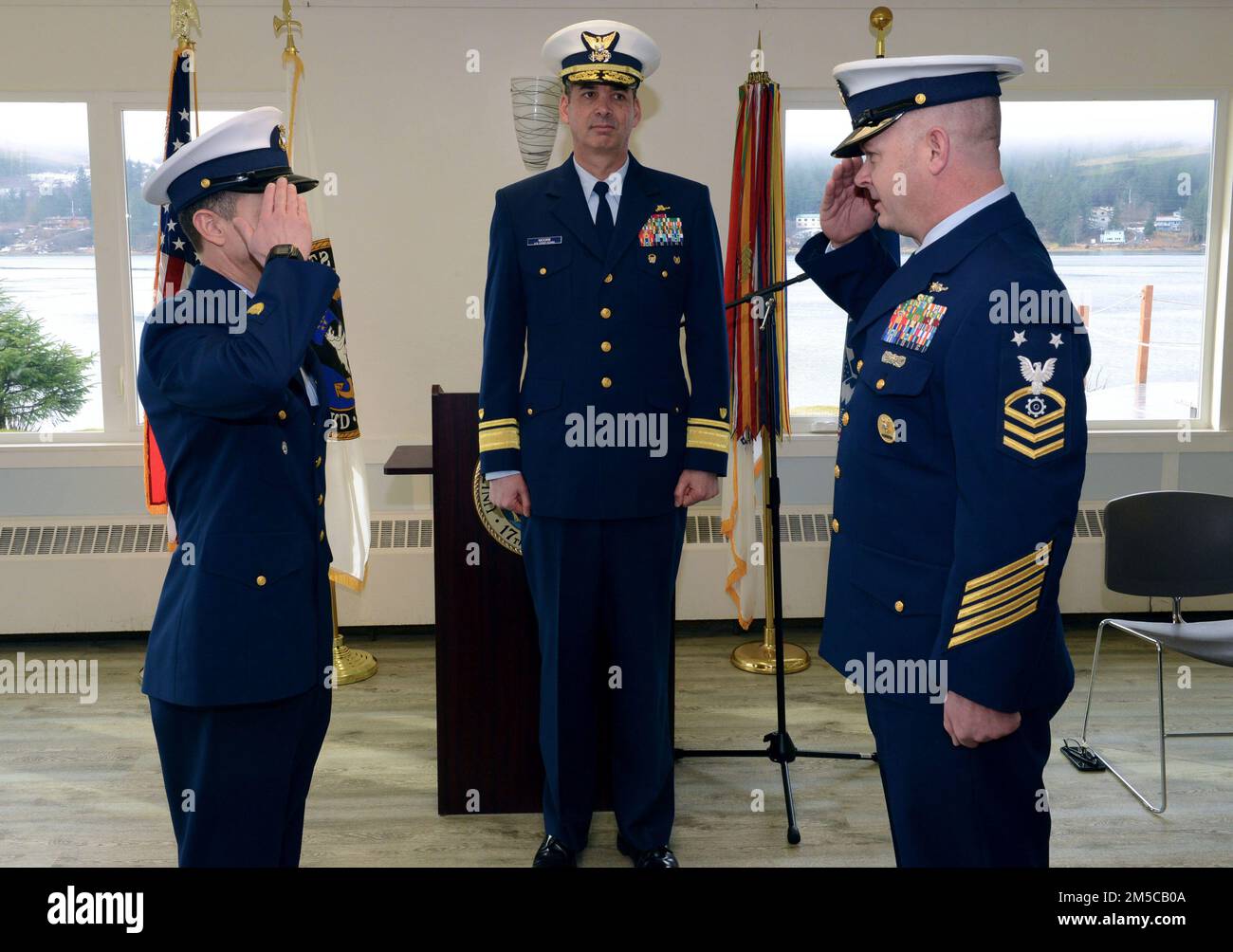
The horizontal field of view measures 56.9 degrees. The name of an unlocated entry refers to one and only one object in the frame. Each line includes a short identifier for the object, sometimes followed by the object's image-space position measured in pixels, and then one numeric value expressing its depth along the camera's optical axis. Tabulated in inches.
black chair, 140.0
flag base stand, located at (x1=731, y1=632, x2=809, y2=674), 179.8
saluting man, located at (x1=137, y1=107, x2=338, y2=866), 69.9
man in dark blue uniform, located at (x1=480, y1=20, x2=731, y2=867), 108.8
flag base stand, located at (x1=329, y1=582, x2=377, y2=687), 177.2
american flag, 145.5
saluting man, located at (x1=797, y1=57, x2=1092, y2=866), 63.3
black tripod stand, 121.6
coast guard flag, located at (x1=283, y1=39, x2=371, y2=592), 161.0
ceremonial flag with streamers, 175.8
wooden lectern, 125.3
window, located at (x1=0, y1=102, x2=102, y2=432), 189.9
